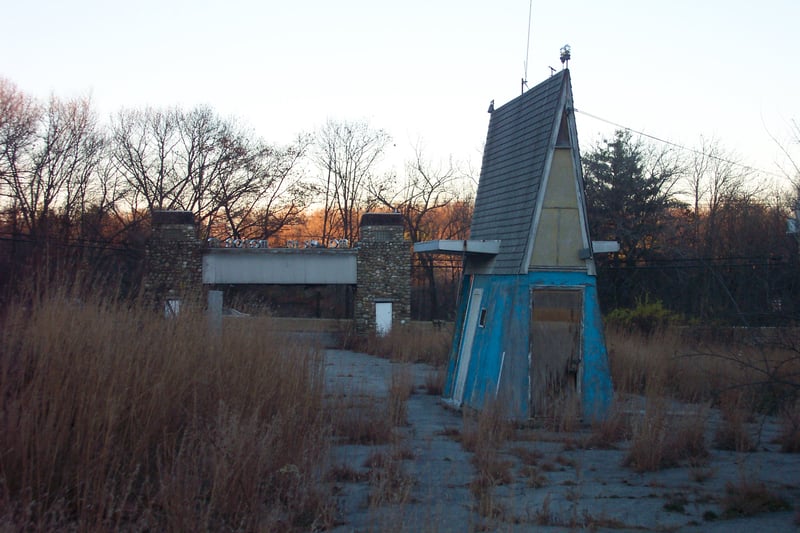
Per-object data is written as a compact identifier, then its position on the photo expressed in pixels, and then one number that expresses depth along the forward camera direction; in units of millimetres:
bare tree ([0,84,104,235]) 33281
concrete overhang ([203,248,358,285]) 32594
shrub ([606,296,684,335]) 23672
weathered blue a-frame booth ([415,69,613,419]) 12266
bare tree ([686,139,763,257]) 35438
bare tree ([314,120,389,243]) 51700
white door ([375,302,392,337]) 34375
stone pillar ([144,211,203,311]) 33094
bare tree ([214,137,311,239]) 48188
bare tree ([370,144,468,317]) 49956
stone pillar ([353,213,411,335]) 34312
